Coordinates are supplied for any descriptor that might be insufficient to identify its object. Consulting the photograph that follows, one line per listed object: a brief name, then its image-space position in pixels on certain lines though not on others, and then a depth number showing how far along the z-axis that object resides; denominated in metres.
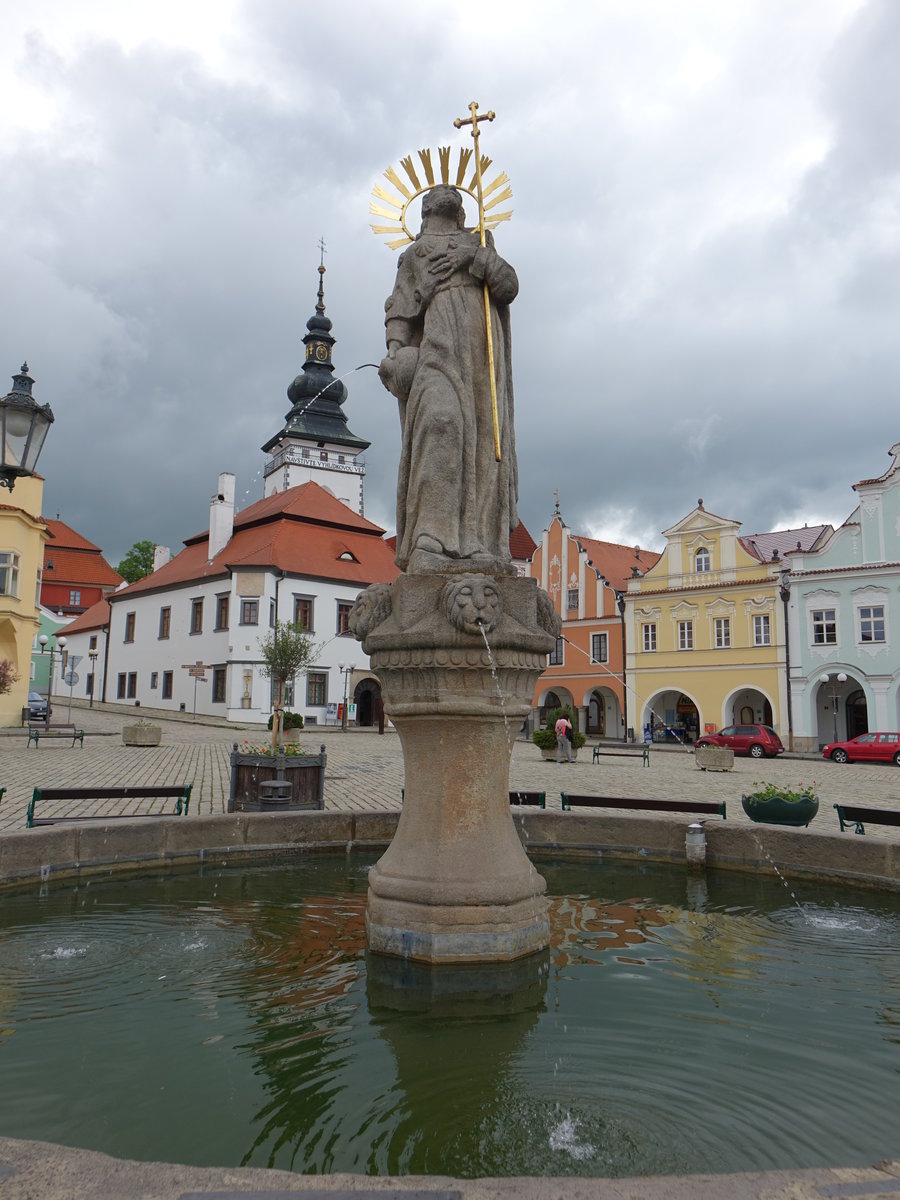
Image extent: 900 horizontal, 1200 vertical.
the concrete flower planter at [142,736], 23.67
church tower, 65.56
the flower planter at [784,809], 7.55
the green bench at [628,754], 22.36
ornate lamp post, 5.85
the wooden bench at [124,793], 7.93
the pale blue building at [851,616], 32.38
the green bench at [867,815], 6.68
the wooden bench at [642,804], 7.67
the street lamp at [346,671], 41.75
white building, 40.44
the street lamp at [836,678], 33.93
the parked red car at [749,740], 30.33
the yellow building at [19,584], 30.11
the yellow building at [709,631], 35.44
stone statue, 5.23
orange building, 41.06
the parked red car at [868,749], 26.95
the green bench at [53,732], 23.34
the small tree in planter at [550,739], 23.20
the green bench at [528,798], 8.59
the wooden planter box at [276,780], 9.42
